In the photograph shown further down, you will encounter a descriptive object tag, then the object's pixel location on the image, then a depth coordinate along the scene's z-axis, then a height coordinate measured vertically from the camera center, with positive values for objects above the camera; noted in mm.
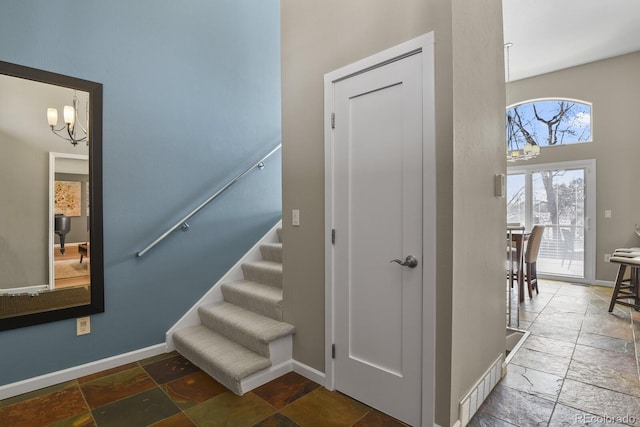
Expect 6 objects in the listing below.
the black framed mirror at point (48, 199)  2158 +113
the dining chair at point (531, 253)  4426 -523
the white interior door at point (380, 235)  1809 -124
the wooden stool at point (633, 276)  3632 -760
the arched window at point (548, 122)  5633 +1661
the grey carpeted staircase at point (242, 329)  2283 -907
